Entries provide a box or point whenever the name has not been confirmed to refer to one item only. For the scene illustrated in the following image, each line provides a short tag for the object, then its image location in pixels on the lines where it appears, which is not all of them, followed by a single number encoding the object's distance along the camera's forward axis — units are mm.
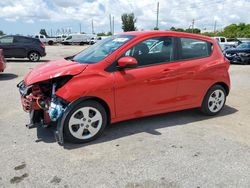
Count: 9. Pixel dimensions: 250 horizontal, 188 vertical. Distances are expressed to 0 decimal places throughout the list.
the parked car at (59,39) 37487
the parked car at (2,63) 7118
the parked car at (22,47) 11659
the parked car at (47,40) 34976
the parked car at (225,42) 18276
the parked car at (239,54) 11288
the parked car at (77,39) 35522
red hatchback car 2964
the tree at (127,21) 49124
